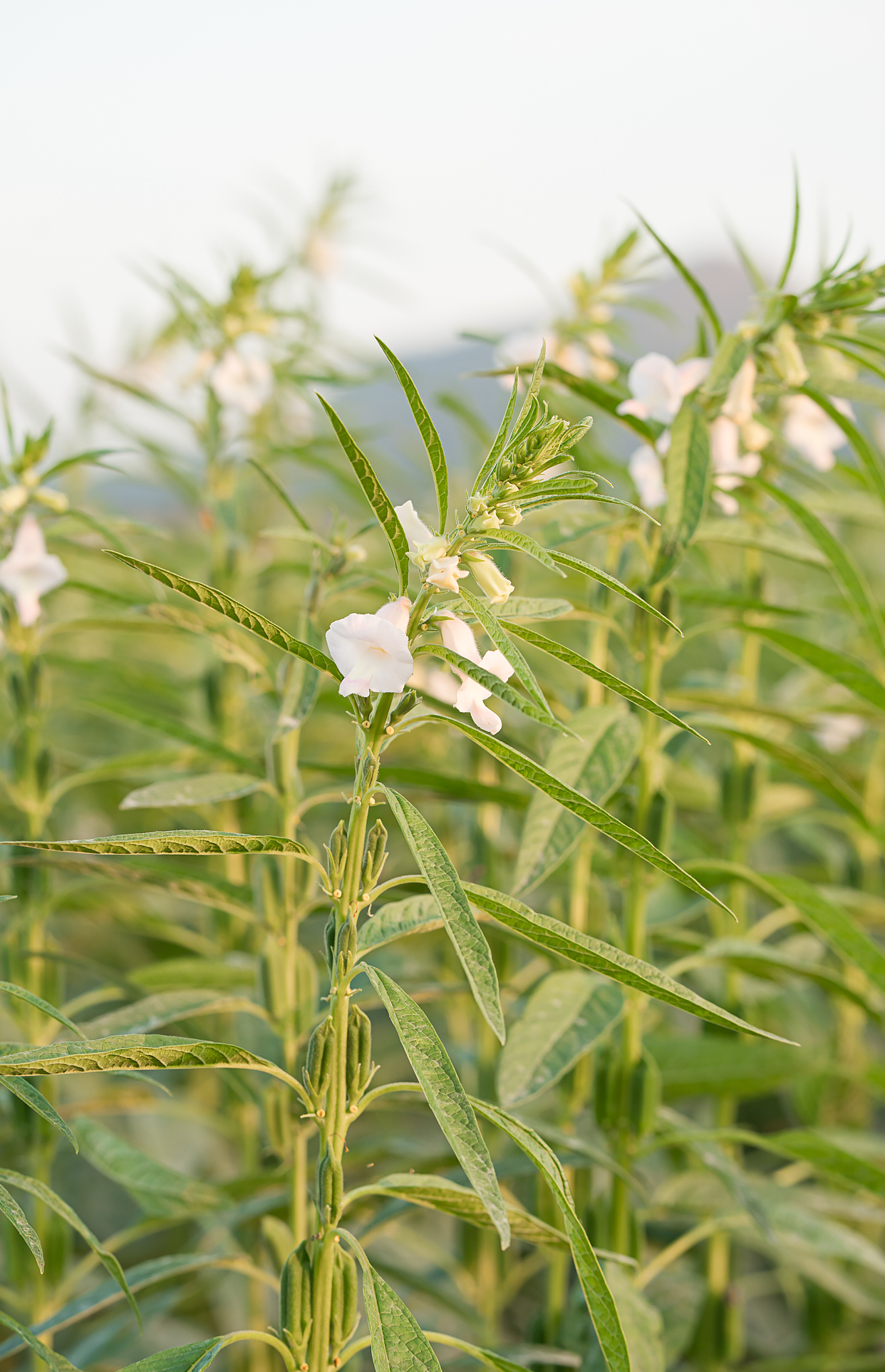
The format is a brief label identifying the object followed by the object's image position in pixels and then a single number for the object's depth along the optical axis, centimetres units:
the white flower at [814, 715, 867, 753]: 172
